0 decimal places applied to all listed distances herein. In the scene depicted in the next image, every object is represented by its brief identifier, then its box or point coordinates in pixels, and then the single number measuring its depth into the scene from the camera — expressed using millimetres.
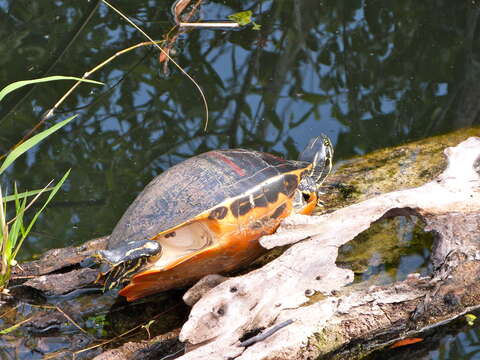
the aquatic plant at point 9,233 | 5867
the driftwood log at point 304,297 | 5227
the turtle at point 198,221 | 5770
